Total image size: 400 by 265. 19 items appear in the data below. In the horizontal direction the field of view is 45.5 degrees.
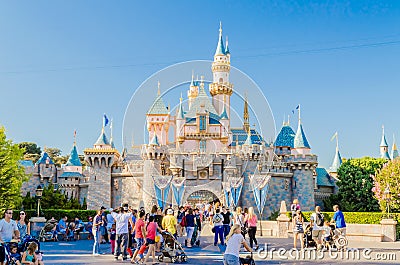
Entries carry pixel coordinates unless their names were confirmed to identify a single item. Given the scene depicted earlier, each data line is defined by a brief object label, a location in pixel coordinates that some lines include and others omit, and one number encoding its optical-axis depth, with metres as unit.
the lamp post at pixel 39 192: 20.22
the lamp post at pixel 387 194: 19.15
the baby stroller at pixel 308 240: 12.70
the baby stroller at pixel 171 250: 11.00
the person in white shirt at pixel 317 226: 12.48
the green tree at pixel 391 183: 25.63
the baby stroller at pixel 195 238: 15.11
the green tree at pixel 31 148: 68.05
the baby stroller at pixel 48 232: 18.02
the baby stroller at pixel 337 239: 12.51
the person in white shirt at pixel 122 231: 11.20
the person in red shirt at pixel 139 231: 10.60
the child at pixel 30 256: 8.62
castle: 38.31
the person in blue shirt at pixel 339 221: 12.72
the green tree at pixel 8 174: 26.53
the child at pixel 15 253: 8.63
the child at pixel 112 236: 12.69
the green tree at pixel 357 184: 38.81
